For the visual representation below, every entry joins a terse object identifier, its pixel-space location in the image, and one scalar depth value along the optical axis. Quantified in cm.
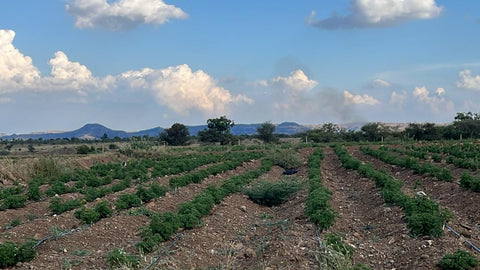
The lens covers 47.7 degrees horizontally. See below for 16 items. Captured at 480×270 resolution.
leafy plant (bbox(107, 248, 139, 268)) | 884
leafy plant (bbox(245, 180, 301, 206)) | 1806
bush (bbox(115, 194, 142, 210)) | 1535
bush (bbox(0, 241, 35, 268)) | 907
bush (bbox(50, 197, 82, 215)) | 1493
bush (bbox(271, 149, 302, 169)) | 3189
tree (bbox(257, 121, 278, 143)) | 7619
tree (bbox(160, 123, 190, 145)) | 7469
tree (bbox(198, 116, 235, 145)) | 7375
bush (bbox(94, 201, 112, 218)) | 1364
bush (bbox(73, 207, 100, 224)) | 1282
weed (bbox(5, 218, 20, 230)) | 1333
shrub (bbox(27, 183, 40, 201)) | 1806
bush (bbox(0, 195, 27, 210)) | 1607
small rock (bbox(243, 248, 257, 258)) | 994
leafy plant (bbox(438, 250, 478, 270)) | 797
